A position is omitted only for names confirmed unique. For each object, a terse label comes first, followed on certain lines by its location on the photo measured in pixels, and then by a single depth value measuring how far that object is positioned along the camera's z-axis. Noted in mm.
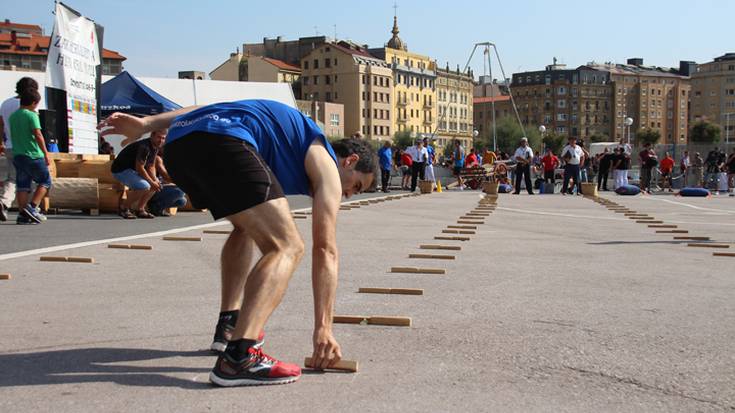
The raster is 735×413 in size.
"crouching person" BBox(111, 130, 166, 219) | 14305
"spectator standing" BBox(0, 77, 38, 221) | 14034
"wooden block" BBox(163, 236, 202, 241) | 10641
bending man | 3951
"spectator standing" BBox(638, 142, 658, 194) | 30802
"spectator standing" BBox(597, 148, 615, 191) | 32344
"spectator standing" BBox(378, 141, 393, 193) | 30484
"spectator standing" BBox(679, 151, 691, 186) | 36625
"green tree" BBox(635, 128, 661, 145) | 166750
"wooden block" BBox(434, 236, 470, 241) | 11473
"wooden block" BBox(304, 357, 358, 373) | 4113
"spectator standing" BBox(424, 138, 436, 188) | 31552
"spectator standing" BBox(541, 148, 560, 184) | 30922
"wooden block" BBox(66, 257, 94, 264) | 8312
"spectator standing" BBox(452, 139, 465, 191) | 34781
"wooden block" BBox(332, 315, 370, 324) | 5379
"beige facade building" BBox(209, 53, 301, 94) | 132250
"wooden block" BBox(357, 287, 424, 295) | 6645
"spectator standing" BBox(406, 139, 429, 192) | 29859
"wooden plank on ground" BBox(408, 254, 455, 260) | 9055
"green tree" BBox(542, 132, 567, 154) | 157625
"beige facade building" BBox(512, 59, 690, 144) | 182250
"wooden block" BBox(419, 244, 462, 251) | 10022
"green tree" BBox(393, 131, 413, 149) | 141625
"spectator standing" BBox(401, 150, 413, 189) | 32656
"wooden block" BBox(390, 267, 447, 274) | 7873
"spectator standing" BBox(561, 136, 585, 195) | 28545
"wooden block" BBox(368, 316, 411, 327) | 5324
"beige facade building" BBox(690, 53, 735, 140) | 184375
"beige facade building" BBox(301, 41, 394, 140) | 138375
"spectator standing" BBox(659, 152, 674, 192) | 34250
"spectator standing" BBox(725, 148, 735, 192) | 31375
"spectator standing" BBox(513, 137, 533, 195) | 28828
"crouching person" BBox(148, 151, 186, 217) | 15008
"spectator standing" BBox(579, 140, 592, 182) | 30719
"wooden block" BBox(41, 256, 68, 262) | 8367
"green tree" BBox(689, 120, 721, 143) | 156625
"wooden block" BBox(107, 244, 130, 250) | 9672
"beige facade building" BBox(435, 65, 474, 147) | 161375
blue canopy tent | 20797
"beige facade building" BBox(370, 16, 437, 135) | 150125
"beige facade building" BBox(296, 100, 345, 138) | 127812
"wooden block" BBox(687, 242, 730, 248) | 10690
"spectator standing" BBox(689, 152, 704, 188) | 36406
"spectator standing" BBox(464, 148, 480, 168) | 33469
